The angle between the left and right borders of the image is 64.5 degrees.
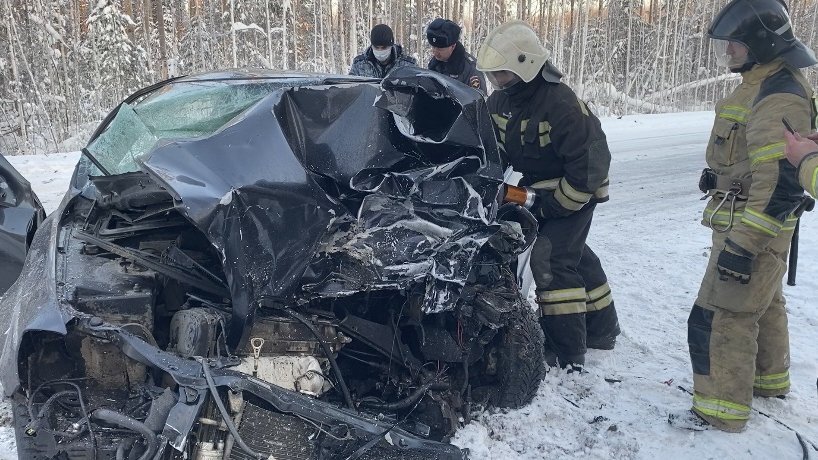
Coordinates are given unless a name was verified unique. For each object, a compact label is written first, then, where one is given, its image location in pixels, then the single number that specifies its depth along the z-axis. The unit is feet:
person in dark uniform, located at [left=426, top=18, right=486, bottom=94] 18.97
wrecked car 7.23
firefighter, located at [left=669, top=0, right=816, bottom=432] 9.59
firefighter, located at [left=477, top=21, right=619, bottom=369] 11.96
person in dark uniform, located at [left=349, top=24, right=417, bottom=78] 20.36
